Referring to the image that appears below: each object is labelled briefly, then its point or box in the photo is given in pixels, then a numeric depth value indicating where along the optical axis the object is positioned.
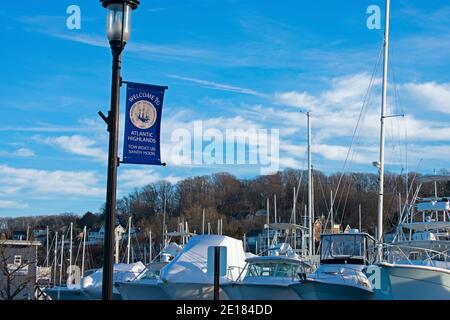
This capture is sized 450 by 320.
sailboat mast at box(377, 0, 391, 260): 30.40
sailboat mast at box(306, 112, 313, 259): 42.56
